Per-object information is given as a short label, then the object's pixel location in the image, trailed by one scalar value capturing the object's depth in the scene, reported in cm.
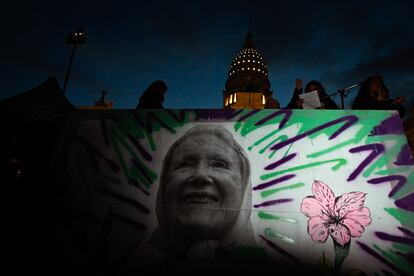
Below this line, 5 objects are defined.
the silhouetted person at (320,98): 538
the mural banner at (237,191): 358
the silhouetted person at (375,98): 471
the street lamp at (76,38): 1644
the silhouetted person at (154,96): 522
